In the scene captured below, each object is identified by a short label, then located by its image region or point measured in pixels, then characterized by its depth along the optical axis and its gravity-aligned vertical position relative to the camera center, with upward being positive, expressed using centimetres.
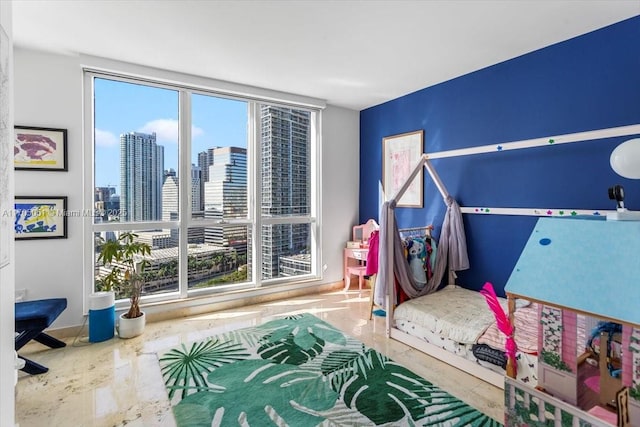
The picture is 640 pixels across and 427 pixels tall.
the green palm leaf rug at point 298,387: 193 -127
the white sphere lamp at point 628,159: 179 +29
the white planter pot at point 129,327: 302 -113
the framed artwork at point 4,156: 140 +25
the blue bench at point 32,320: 235 -84
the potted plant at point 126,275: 302 -66
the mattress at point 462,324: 213 -94
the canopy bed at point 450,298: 232 -88
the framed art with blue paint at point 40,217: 288 -7
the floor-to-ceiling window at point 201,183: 334 +32
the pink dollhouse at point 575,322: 111 -44
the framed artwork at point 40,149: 287 +57
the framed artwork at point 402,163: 403 +62
